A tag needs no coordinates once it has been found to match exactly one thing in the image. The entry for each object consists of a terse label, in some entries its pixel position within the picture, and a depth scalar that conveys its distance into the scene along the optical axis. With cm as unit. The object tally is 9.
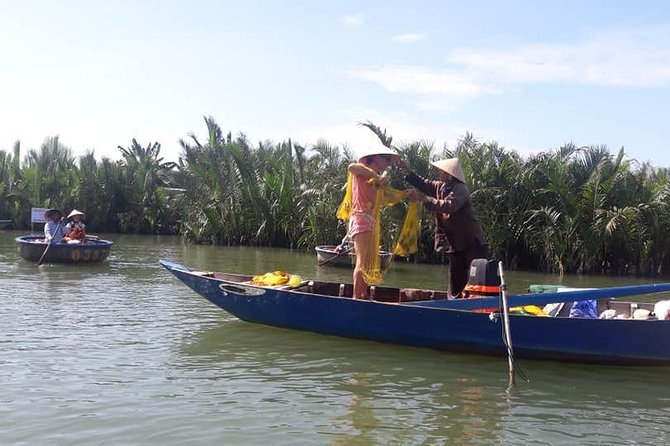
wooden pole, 667
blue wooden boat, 717
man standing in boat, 796
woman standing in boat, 824
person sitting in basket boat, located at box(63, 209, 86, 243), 1652
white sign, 2212
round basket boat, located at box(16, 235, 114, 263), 1567
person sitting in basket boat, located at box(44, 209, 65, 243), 1600
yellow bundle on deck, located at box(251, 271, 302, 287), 932
